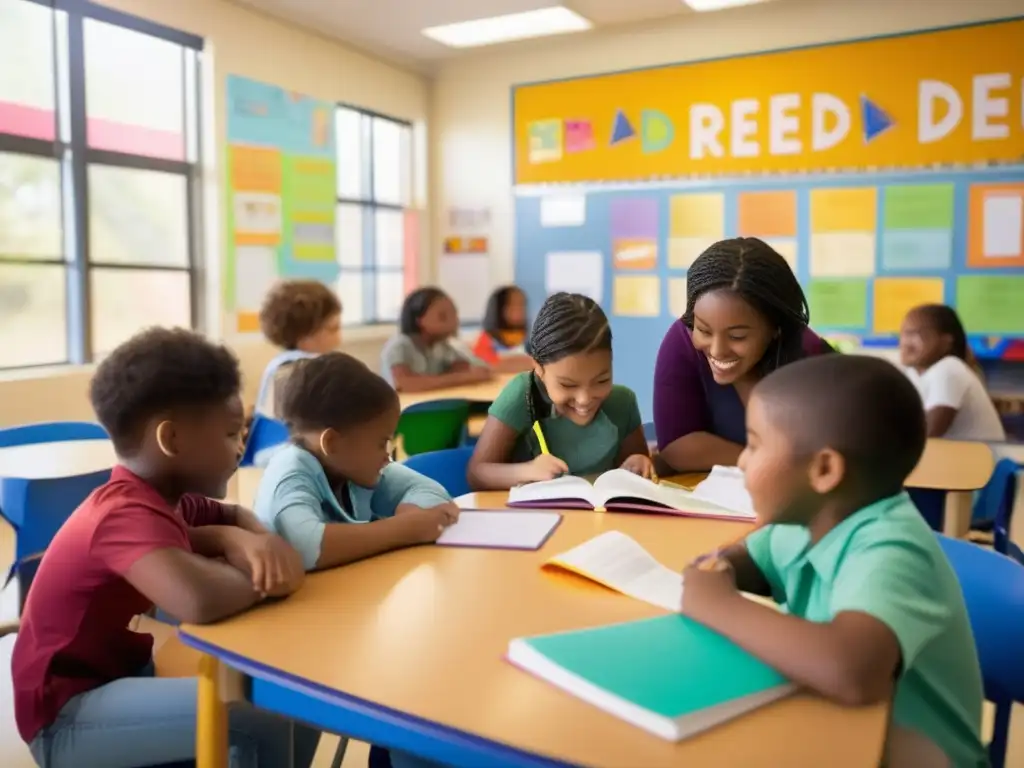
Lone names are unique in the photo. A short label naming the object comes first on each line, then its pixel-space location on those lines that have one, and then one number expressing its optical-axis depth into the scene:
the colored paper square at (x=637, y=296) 5.97
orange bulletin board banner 4.91
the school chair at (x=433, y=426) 3.38
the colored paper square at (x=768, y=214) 5.43
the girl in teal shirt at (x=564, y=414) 1.87
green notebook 0.81
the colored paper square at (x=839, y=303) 5.31
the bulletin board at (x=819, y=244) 4.94
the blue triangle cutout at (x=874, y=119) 5.15
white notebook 1.40
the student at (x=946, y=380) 3.29
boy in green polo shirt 0.84
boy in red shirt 1.16
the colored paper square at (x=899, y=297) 5.10
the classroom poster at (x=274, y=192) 5.23
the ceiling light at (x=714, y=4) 5.27
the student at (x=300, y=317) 3.52
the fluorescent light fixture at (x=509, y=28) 5.48
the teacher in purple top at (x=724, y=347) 1.82
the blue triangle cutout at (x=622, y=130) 5.92
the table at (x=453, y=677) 0.79
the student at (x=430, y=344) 4.17
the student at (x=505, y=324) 5.07
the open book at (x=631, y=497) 1.61
